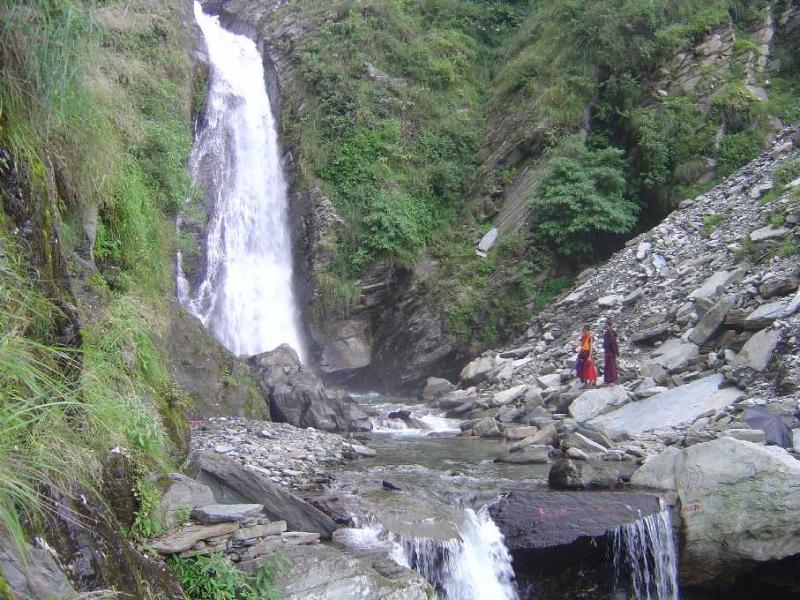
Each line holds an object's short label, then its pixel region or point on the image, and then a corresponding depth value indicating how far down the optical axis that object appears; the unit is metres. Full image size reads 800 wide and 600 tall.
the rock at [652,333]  13.12
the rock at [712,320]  11.88
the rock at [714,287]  12.64
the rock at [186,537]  4.63
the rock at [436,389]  16.44
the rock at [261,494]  6.45
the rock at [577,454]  9.31
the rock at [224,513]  5.16
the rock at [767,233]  12.66
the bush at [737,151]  17.09
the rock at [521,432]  11.61
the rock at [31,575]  2.89
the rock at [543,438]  10.64
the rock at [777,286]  11.32
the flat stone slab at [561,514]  7.29
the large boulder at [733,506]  6.95
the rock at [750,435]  8.31
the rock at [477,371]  15.84
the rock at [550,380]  13.77
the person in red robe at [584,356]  13.08
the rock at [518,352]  16.11
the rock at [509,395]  13.77
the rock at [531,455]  9.80
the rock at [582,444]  9.55
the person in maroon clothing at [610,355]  12.80
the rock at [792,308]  10.72
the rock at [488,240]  19.17
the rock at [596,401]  11.73
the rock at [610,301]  15.19
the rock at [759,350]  10.41
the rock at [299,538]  5.69
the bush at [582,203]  17.67
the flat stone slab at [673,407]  10.30
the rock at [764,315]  10.97
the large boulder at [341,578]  5.03
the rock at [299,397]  12.38
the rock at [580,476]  8.12
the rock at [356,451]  10.30
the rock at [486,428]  12.12
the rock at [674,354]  11.95
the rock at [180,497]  4.96
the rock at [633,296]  14.85
